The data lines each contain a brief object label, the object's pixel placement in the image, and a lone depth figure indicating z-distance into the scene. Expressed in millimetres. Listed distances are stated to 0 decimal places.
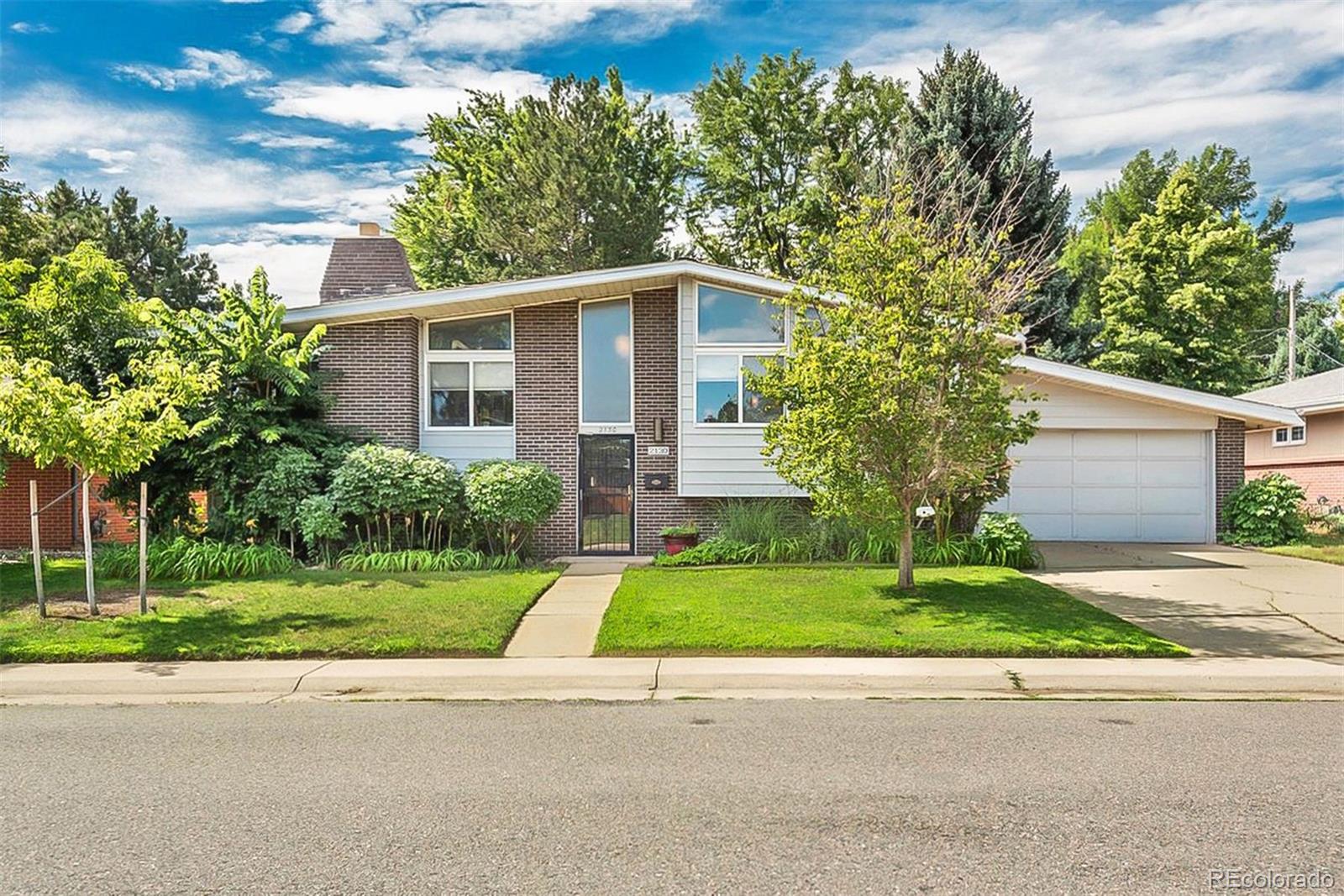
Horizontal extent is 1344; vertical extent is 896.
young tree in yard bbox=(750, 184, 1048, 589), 9172
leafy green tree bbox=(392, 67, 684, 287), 29203
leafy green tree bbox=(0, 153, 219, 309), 28453
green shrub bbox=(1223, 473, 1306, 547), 16094
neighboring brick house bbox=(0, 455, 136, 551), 17172
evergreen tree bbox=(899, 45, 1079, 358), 21859
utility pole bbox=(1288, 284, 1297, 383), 33969
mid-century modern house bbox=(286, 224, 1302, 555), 14750
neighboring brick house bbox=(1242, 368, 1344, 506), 20594
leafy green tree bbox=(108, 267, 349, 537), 13266
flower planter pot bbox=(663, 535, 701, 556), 14516
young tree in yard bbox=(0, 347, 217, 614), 8375
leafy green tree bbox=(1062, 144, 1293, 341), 31719
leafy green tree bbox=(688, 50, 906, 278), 30375
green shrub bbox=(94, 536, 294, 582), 11867
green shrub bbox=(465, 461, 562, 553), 13078
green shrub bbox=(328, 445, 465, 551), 12938
